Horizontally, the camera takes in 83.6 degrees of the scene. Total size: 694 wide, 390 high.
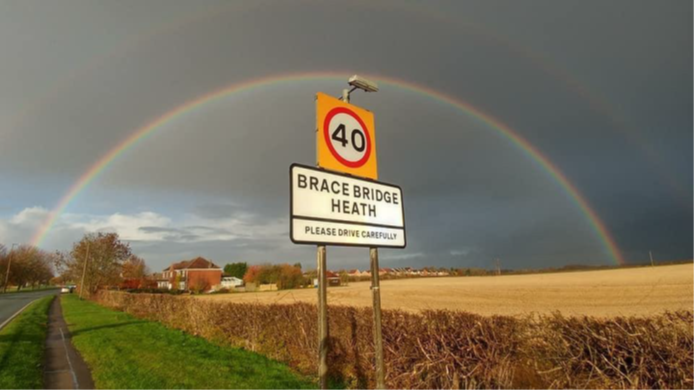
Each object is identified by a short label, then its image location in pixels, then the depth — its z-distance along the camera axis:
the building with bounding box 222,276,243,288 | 97.88
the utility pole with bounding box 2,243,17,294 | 68.12
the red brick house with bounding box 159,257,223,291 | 89.81
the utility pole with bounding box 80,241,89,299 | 47.72
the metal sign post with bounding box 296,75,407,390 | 2.73
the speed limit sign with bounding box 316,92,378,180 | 3.05
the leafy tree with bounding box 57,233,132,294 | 49.69
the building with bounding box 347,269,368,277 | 124.88
